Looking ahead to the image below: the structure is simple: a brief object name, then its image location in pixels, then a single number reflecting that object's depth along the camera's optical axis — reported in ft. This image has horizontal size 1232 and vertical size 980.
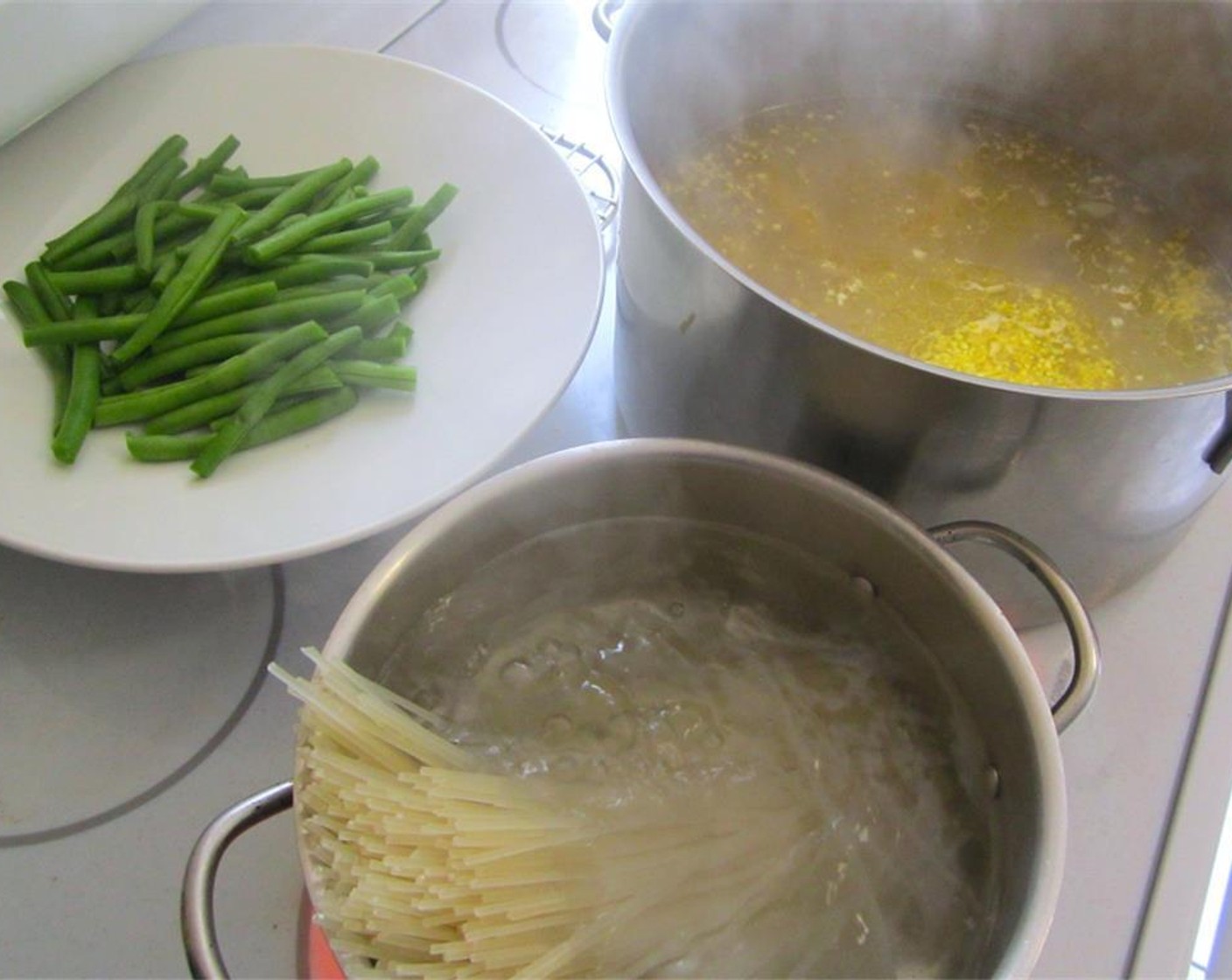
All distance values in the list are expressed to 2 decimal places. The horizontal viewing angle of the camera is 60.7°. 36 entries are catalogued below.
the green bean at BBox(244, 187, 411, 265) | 2.19
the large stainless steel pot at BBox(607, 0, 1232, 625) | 1.59
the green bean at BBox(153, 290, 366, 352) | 2.10
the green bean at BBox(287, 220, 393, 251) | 2.26
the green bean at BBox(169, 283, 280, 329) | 2.11
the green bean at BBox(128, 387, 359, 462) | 1.92
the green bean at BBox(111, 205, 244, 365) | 2.06
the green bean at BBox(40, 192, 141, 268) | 2.17
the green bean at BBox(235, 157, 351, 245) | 2.23
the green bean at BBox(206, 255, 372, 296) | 2.19
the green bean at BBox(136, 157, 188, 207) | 2.30
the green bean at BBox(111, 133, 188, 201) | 2.31
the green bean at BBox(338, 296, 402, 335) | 2.13
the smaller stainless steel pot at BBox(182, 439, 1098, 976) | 1.34
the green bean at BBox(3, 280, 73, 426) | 1.99
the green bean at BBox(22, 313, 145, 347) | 2.01
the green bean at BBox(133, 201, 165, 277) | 2.16
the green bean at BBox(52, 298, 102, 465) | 1.88
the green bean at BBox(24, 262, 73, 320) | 2.10
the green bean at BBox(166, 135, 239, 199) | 2.35
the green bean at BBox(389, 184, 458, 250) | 2.31
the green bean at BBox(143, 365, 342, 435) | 1.98
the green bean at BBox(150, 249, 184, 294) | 2.14
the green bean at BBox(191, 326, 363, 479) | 1.91
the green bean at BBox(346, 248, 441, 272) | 2.24
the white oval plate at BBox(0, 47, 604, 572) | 1.82
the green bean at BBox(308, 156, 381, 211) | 2.37
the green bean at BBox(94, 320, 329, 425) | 1.98
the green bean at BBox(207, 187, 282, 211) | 2.35
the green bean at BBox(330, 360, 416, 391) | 2.03
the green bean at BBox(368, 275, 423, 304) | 2.19
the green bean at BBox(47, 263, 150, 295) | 2.12
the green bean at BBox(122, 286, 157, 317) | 2.15
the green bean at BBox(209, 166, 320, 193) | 2.36
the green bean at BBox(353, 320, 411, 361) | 2.09
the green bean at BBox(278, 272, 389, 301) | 2.20
